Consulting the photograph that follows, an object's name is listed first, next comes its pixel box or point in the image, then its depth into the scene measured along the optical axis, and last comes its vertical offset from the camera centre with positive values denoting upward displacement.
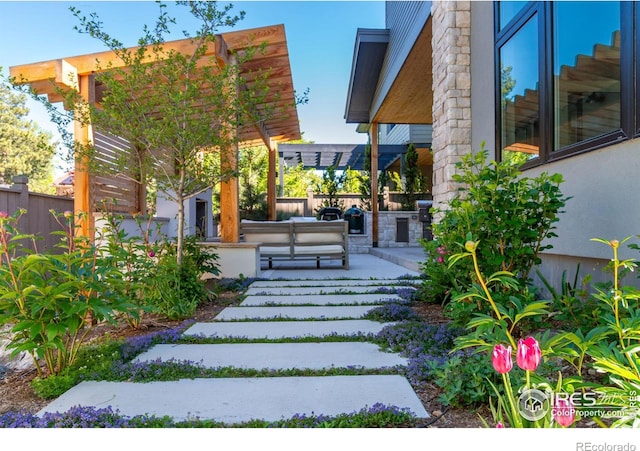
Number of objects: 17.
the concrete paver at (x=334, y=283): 4.85 -0.77
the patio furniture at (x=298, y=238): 6.35 -0.27
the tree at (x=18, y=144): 20.03 +4.08
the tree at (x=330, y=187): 12.60 +1.08
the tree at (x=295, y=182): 17.88 +1.88
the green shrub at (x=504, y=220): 2.54 +0.00
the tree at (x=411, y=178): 10.92 +1.17
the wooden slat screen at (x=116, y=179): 4.23 +0.58
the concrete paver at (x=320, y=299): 3.82 -0.77
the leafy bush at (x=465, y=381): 1.62 -0.67
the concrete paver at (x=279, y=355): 2.19 -0.78
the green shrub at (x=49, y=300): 1.88 -0.38
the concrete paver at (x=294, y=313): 3.29 -0.78
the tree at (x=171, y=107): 3.77 +1.15
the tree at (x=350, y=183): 16.44 +1.59
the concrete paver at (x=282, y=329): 2.78 -0.78
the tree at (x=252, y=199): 11.08 +0.65
